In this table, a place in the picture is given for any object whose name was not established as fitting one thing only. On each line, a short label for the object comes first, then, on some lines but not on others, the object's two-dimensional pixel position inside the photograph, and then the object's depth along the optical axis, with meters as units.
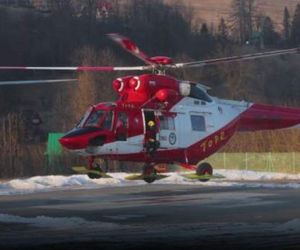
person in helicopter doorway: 22.72
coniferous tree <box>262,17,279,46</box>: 149.12
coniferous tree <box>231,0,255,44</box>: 150.25
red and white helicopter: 21.91
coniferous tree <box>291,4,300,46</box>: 148.25
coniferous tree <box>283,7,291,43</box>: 154.79
